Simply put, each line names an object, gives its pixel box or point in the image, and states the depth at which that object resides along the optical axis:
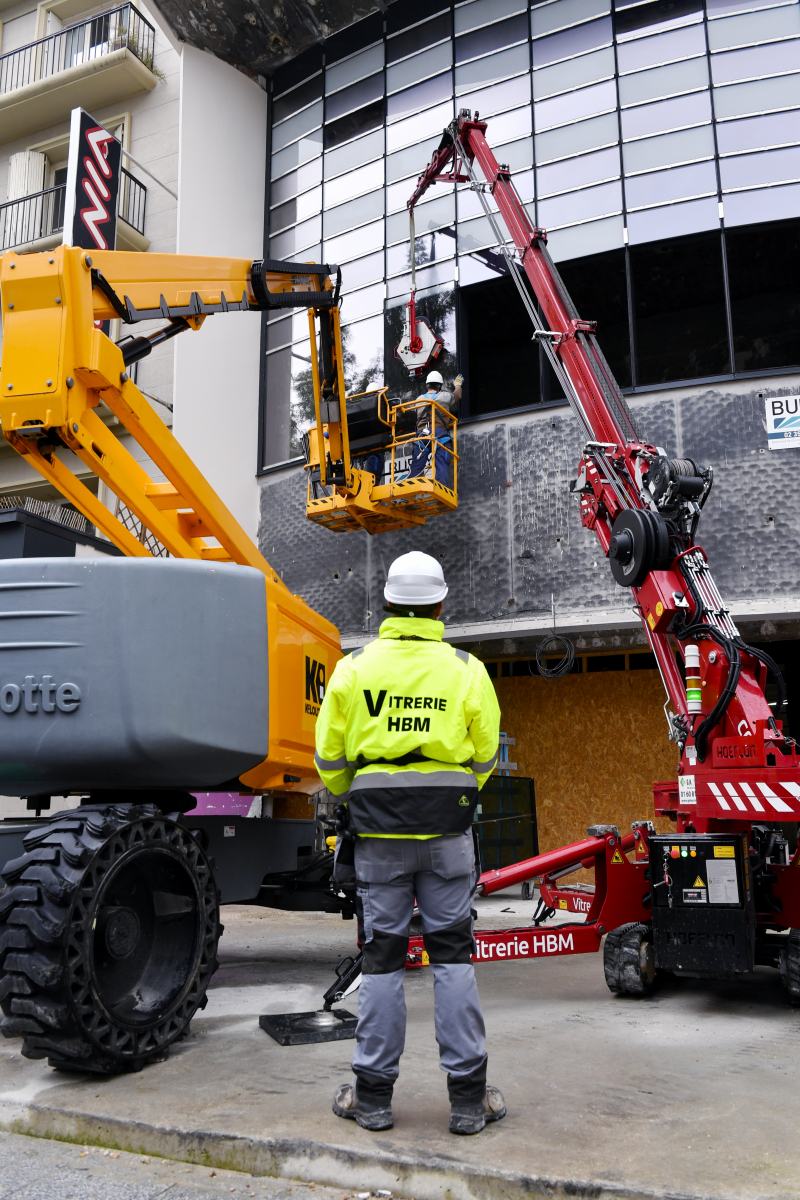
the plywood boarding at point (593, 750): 13.92
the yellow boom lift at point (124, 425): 5.88
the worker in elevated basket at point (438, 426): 12.87
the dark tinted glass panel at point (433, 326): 14.44
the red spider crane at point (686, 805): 5.64
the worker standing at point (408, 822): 3.41
